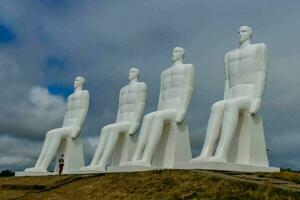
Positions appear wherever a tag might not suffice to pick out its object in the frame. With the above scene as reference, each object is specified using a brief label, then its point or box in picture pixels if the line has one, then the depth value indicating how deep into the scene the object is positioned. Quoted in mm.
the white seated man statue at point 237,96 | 17938
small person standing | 24266
